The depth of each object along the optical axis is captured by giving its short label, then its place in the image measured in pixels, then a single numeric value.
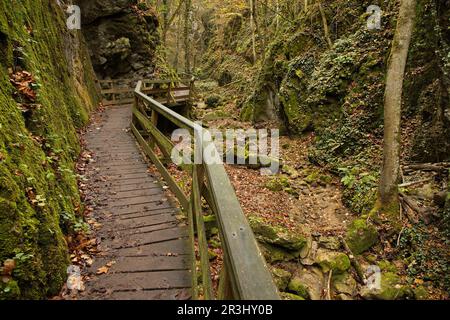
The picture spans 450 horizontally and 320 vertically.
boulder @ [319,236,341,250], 7.11
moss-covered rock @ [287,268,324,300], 6.05
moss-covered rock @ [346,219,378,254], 7.10
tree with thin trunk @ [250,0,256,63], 25.91
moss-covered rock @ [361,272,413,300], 5.95
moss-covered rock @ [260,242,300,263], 6.71
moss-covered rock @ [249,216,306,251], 6.85
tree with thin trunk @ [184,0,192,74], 23.59
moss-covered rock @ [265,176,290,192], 9.62
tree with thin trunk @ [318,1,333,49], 14.11
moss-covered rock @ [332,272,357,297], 6.20
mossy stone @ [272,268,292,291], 6.05
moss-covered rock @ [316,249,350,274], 6.53
